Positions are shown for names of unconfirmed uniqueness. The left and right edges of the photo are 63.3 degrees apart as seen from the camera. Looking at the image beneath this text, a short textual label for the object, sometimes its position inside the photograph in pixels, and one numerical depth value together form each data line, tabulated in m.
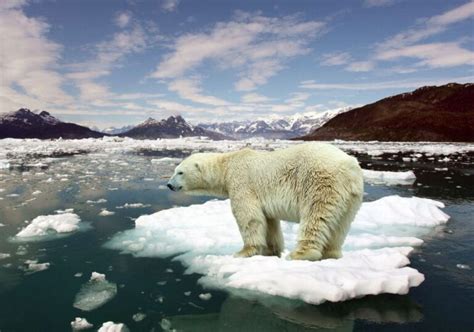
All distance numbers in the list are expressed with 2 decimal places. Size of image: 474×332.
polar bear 5.03
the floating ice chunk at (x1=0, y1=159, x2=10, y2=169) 24.67
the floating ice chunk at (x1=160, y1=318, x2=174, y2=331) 4.26
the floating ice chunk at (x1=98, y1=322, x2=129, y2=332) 4.19
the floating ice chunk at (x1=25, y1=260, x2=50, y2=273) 6.28
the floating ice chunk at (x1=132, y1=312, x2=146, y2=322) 4.48
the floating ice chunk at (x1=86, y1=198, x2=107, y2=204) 12.73
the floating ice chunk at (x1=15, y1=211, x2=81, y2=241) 8.33
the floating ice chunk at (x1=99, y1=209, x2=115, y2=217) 10.77
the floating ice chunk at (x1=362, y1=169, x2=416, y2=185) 18.12
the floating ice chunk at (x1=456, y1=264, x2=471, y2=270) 5.97
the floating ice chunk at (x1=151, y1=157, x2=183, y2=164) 30.24
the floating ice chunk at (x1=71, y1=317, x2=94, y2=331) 4.29
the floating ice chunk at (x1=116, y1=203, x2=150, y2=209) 11.98
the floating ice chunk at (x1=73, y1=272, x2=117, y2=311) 4.95
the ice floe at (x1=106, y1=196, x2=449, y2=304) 4.76
